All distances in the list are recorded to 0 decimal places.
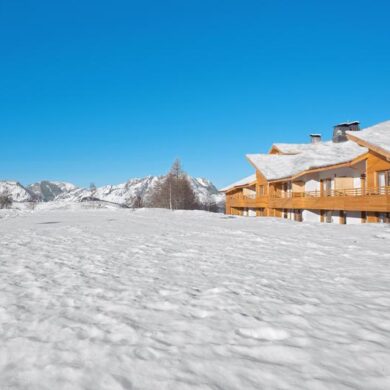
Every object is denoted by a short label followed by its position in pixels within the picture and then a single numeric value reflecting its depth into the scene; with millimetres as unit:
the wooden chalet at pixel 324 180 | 19105
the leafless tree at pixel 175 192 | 58344
